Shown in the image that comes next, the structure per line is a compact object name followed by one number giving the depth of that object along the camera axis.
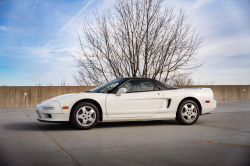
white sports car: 6.16
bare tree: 16.98
